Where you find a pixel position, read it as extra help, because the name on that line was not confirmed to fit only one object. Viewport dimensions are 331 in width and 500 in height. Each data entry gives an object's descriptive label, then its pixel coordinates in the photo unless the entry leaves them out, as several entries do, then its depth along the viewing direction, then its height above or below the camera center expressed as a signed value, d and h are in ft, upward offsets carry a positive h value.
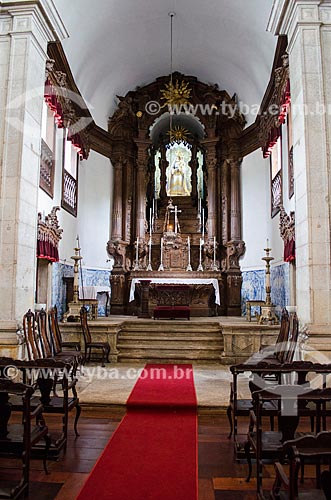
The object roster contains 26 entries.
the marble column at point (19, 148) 19.80 +6.91
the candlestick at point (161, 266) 43.25 +2.90
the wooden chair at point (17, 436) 9.60 -3.42
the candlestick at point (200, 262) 43.08 +3.30
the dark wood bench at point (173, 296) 36.47 -0.04
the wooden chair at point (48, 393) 13.02 -3.08
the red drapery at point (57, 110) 29.89 +13.32
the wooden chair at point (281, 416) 9.87 -2.77
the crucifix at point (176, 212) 44.52 +8.48
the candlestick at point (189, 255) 43.41 +4.07
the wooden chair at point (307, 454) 6.63 -2.39
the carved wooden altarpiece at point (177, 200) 43.96 +10.30
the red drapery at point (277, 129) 29.01 +12.94
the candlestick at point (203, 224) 45.70 +7.53
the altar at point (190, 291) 37.88 +0.43
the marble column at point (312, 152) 18.52 +6.36
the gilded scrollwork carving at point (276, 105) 29.48 +14.75
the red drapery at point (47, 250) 27.96 +2.96
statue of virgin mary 49.11 +12.80
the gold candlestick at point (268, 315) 28.84 -1.26
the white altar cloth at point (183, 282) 38.40 +1.23
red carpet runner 10.39 -4.58
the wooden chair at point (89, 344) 24.86 -2.83
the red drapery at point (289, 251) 27.97 +2.94
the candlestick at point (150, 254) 44.29 +4.25
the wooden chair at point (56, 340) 20.85 -2.20
